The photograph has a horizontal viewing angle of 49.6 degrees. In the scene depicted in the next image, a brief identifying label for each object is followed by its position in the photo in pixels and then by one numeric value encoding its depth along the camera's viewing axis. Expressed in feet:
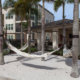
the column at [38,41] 38.04
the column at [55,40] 34.01
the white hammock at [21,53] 16.06
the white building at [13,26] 72.08
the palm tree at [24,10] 29.68
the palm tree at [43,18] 22.21
